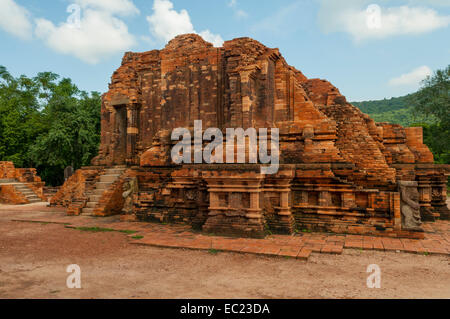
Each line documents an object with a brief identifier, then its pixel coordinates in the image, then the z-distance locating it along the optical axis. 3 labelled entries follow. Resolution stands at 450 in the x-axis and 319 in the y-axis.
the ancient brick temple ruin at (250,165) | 6.73
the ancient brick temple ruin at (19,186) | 16.06
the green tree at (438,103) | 19.94
